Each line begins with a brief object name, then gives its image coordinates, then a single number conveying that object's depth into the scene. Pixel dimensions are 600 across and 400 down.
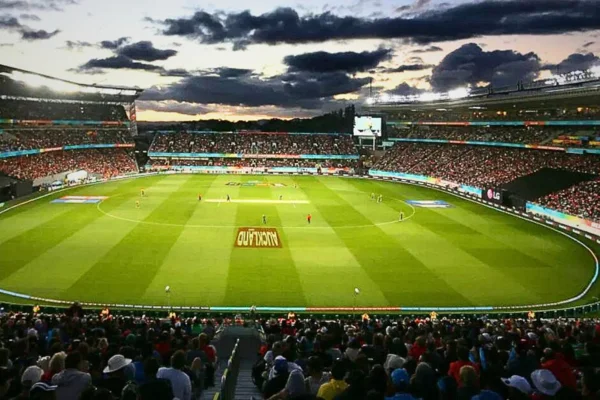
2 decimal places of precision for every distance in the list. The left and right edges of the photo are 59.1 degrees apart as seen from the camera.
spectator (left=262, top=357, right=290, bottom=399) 8.15
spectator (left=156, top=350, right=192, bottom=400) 8.33
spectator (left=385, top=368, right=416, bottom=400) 7.39
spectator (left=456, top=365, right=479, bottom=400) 7.49
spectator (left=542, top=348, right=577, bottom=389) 9.26
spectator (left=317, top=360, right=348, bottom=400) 7.59
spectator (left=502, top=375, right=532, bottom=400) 8.05
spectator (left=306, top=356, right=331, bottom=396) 8.31
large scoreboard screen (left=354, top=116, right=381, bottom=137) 112.06
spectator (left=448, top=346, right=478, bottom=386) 9.31
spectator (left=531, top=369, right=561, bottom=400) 8.05
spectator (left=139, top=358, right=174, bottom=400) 7.03
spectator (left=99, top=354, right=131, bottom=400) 8.63
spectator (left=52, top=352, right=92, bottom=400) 7.53
